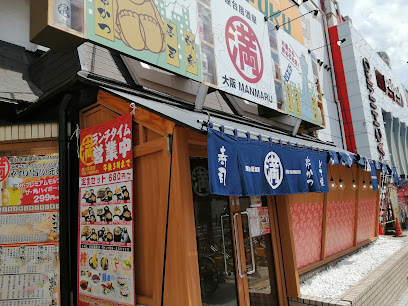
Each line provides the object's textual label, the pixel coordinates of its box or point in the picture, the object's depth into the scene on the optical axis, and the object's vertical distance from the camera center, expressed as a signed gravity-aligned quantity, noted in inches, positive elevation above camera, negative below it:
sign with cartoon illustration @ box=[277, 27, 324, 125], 332.2 +135.6
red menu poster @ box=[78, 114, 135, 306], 159.5 -5.2
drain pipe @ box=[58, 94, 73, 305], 175.0 +2.5
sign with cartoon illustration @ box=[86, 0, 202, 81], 165.8 +108.0
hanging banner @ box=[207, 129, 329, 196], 143.5 +15.7
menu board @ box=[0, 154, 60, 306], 173.0 -10.3
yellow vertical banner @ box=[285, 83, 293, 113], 329.1 +106.7
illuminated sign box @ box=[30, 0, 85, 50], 145.9 +94.0
